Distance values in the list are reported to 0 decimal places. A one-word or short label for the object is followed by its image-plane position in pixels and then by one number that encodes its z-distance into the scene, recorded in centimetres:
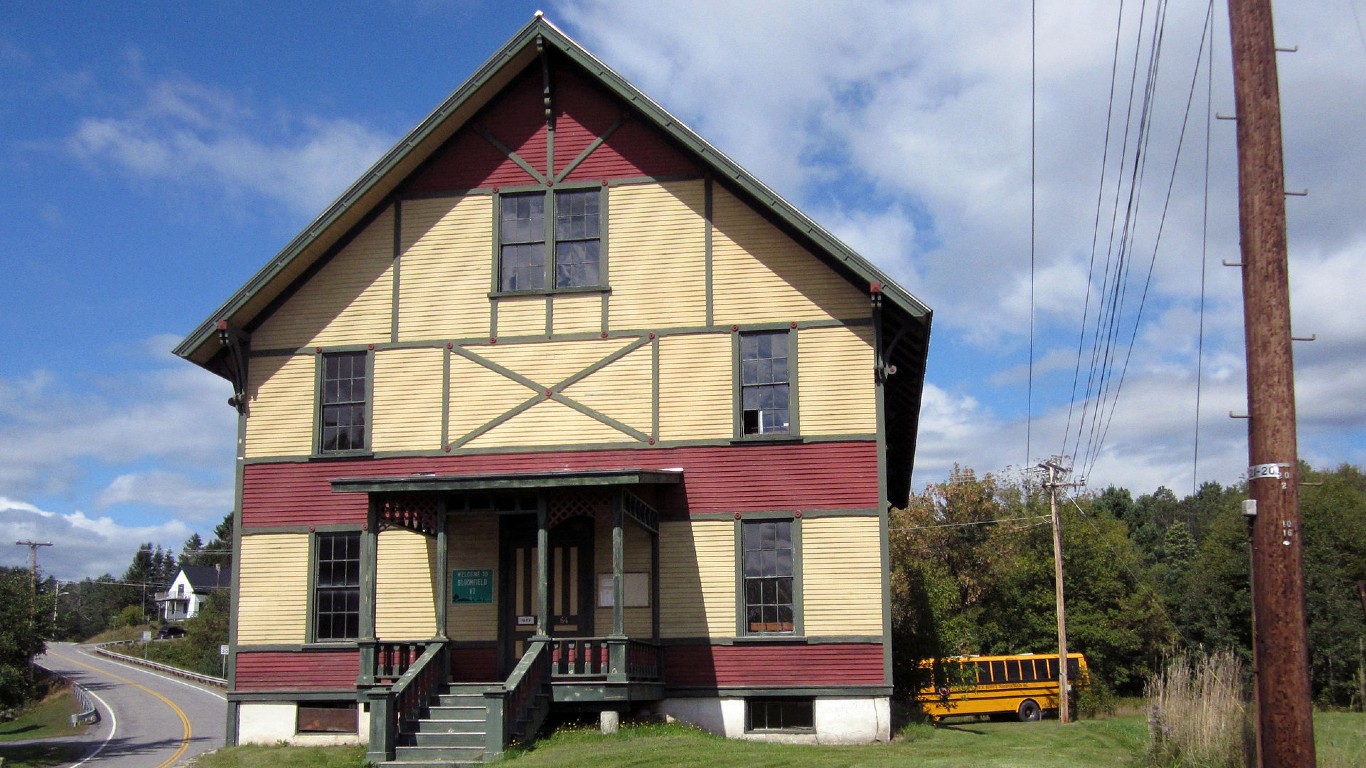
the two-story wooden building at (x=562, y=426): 1900
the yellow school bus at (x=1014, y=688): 4428
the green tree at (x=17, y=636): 4400
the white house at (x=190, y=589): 14438
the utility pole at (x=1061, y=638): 4213
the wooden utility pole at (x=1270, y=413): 977
